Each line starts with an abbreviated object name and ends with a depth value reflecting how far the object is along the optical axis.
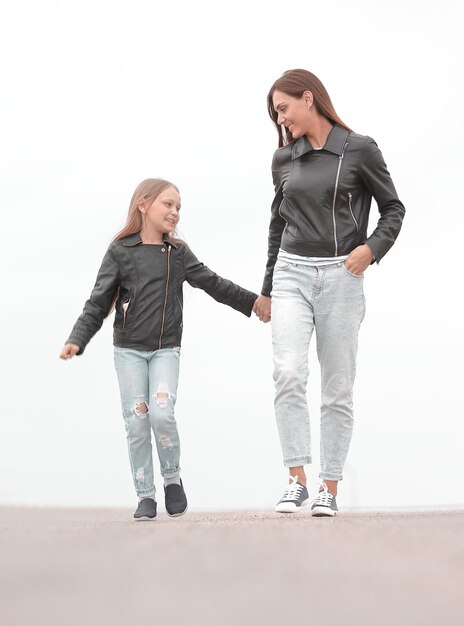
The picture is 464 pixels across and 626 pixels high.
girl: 5.82
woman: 5.34
